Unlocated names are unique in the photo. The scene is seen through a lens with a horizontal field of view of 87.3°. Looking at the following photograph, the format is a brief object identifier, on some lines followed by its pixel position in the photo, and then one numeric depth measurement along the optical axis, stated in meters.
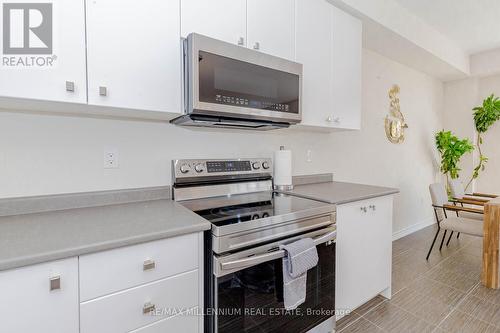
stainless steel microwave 1.27
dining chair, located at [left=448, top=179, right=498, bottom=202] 3.07
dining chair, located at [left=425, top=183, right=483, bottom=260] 2.48
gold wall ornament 3.20
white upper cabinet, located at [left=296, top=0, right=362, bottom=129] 1.79
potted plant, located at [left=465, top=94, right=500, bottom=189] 3.66
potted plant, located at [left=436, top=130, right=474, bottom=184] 3.63
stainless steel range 1.15
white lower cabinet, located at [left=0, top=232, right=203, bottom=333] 0.81
